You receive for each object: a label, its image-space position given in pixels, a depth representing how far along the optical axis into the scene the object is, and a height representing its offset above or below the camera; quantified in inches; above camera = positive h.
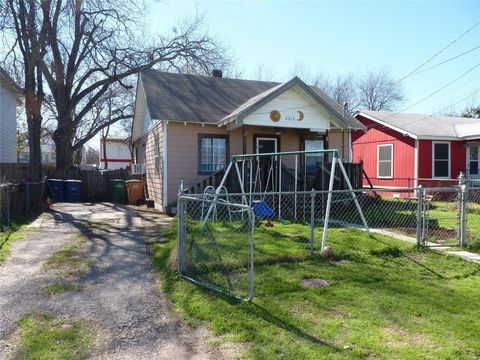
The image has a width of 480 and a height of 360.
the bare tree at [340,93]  2030.0 +346.3
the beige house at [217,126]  541.0 +54.7
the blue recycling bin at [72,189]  733.3 -34.9
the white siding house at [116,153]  2189.5 +79.8
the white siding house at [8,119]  824.0 +99.3
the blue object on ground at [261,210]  413.7 -39.2
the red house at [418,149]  761.0 +34.9
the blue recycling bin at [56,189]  728.3 -34.5
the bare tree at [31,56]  581.0 +154.1
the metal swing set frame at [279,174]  292.9 -6.1
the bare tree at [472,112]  1454.2 +193.7
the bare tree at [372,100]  2116.1 +328.2
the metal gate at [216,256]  222.1 -53.0
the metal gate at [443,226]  322.3 -54.4
